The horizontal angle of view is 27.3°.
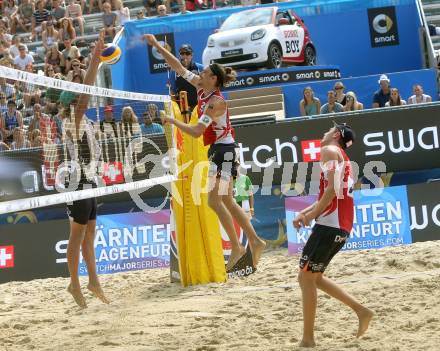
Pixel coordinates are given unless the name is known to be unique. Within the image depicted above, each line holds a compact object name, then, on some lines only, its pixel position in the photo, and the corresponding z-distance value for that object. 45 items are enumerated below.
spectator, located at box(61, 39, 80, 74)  17.59
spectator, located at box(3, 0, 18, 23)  21.44
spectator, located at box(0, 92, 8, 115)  9.94
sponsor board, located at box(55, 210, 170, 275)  12.36
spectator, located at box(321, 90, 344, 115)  14.48
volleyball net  8.30
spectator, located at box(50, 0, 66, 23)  20.62
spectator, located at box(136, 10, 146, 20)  19.58
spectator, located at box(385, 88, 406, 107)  14.58
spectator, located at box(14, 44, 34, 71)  18.61
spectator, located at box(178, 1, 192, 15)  19.94
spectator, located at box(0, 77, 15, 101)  10.91
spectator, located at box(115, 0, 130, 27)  19.92
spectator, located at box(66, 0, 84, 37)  20.06
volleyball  8.35
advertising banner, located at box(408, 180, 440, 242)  12.20
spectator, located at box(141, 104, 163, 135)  12.15
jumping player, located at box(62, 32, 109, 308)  8.38
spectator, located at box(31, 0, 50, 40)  20.94
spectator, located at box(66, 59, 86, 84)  12.33
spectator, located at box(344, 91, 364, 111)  14.34
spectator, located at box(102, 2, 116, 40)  19.89
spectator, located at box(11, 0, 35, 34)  21.29
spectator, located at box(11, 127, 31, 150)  10.44
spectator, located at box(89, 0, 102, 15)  20.85
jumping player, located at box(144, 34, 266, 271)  8.38
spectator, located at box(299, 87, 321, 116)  15.09
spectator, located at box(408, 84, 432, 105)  14.75
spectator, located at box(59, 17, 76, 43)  19.28
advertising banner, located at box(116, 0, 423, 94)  19.33
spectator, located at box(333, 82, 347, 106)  14.87
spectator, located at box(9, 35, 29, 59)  19.20
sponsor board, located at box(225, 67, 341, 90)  17.48
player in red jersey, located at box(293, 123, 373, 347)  6.60
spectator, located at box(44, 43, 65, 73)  18.17
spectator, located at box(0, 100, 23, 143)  9.76
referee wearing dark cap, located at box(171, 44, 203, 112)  13.73
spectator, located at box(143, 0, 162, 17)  20.81
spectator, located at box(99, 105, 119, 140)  11.03
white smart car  17.84
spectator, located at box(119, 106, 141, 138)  10.93
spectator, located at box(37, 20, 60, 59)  19.73
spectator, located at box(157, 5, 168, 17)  19.59
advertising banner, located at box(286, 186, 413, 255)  12.10
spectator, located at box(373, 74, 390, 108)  15.02
